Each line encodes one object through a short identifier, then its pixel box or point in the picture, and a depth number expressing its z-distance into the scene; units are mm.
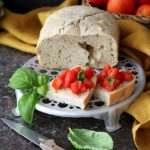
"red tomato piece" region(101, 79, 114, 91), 855
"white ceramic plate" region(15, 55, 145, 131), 847
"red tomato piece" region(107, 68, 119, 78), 862
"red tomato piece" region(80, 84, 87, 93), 847
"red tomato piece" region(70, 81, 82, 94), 846
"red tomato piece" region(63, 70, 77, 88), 854
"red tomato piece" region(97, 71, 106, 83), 873
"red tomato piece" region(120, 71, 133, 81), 872
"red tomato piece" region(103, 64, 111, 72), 881
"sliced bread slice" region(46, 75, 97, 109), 849
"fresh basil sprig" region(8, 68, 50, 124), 855
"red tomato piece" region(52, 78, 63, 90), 857
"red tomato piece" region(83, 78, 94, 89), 853
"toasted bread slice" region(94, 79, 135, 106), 854
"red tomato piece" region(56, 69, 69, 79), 861
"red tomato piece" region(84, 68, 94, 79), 869
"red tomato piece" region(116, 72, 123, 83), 865
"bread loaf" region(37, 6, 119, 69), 927
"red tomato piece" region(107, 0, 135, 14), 1020
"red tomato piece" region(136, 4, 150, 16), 1011
